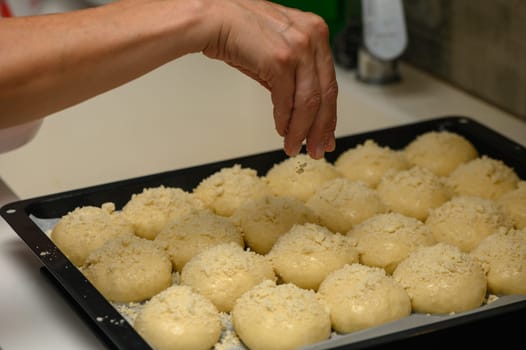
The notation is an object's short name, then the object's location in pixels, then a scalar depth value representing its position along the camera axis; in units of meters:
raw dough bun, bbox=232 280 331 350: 1.04
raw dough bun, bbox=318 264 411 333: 1.06
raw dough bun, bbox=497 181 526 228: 1.22
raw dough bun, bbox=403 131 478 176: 1.34
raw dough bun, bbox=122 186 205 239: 1.22
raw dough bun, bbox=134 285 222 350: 1.04
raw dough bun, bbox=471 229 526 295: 1.11
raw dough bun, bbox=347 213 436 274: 1.16
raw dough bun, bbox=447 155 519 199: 1.28
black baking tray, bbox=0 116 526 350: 1.01
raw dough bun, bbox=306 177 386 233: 1.22
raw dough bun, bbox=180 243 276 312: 1.10
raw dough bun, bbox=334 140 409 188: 1.31
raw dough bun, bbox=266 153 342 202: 1.28
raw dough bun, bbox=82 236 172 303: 1.11
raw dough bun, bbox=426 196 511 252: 1.19
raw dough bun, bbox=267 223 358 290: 1.13
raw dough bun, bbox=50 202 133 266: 1.17
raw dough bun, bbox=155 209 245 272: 1.17
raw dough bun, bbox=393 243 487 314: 1.09
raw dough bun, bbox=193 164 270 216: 1.25
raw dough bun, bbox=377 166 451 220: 1.25
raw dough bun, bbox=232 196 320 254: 1.19
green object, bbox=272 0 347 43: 1.71
